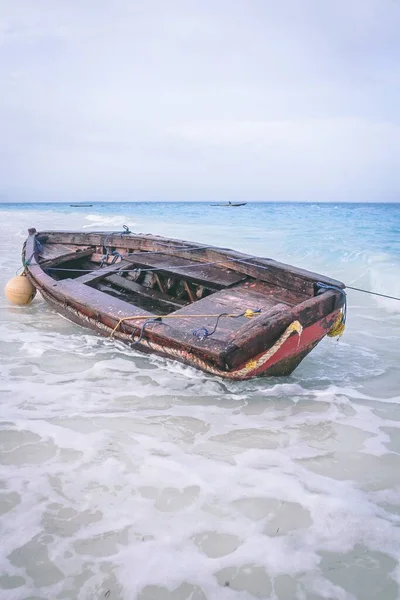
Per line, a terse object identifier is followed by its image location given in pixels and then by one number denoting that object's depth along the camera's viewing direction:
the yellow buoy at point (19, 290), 6.45
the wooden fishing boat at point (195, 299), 3.41
